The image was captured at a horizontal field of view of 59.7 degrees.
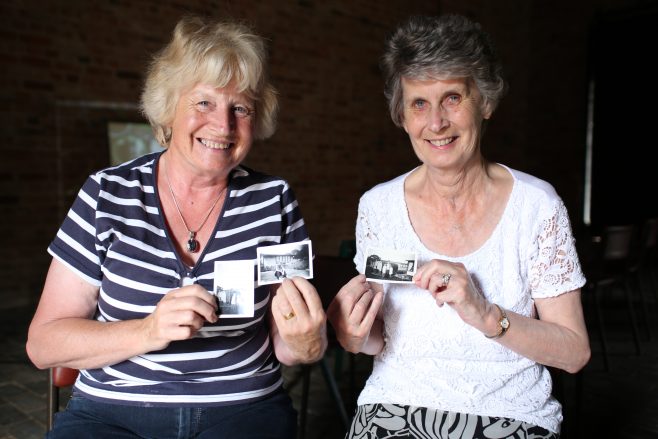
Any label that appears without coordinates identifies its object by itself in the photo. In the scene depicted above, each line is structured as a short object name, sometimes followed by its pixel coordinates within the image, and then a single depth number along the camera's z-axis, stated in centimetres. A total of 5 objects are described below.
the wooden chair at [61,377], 175
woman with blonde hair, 151
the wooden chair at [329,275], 251
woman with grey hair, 157
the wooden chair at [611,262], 413
